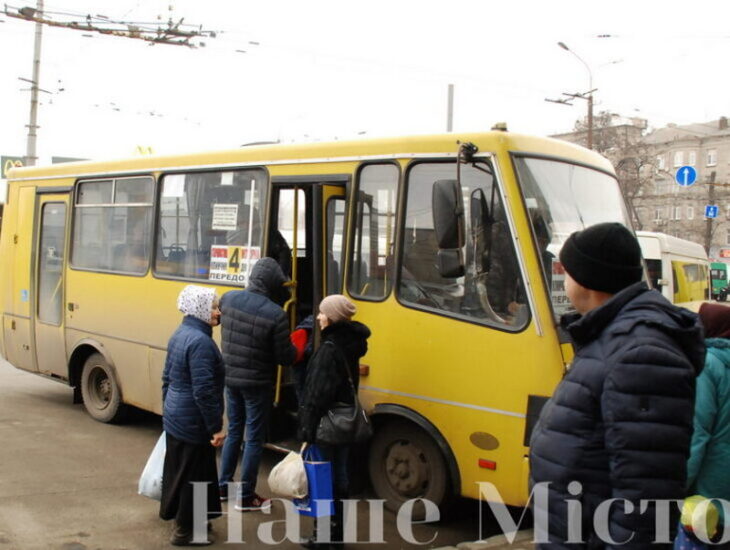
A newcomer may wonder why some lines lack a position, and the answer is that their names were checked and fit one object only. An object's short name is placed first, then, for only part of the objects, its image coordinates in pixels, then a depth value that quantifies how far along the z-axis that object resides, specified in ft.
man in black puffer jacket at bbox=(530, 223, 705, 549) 7.12
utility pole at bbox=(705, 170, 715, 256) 128.57
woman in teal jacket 10.19
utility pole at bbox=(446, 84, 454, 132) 57.88
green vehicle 143.95
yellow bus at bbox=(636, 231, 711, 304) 56.29
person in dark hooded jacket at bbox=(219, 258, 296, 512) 18.54
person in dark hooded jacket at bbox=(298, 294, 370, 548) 16.08
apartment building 215.72
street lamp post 72.71
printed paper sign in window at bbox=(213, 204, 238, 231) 23.27
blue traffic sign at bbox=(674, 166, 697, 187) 82.23
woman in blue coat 16.06
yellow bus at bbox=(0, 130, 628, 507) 16.88
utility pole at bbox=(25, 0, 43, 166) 62.13
